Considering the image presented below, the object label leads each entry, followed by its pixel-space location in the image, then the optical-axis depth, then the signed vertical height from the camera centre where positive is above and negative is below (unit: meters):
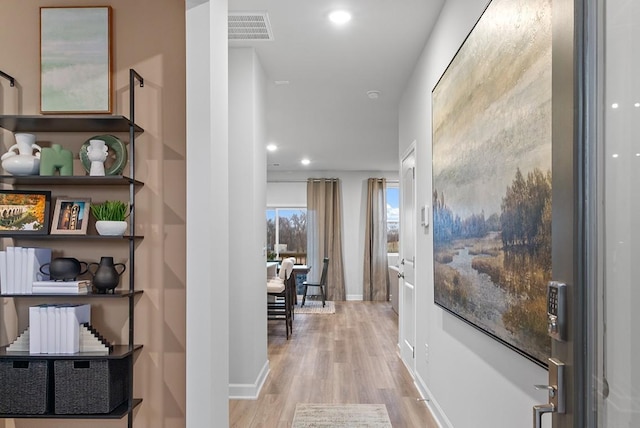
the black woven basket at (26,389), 1.97 -0.71
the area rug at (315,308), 8.32 -1.62
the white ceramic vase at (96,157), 2.07 +0.28
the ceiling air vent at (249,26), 3.19 +1.39
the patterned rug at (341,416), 3.20 -1.39
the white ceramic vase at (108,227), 2.04 -0.03
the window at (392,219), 10.59 +0.04
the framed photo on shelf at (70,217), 2.08 +0.02
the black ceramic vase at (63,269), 2.02 -0.21
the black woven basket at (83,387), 1.97 -0.70
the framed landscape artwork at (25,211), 2.06 +0.04
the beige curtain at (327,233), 10.13 -0.27
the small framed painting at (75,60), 2.16 +0.74
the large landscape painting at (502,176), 1.54 +0.18
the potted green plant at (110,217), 2.04 +0.02
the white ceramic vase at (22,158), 2.04 +0.27
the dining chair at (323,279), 8.93 -1.12
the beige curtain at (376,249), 10.09 -0.61
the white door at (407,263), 4.31 -0.41
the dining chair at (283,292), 6.11 -0.94
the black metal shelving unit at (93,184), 1.98 +0.17
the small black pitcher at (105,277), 2.04 -0.24
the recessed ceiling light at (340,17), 3.13 +1.38
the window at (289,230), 10.63 -0.21
